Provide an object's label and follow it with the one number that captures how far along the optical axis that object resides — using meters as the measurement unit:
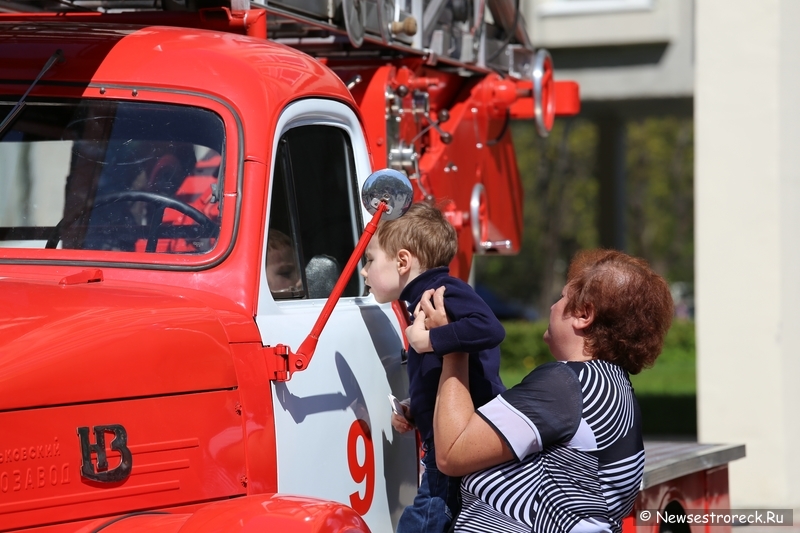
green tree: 63.40
